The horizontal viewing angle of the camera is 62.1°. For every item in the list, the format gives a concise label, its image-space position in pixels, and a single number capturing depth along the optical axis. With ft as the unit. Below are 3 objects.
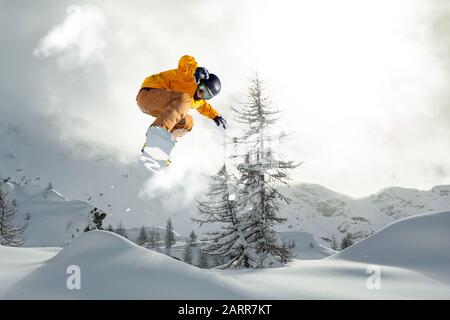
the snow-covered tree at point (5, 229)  89.56
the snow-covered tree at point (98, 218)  88.23
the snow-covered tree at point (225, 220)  49.57
